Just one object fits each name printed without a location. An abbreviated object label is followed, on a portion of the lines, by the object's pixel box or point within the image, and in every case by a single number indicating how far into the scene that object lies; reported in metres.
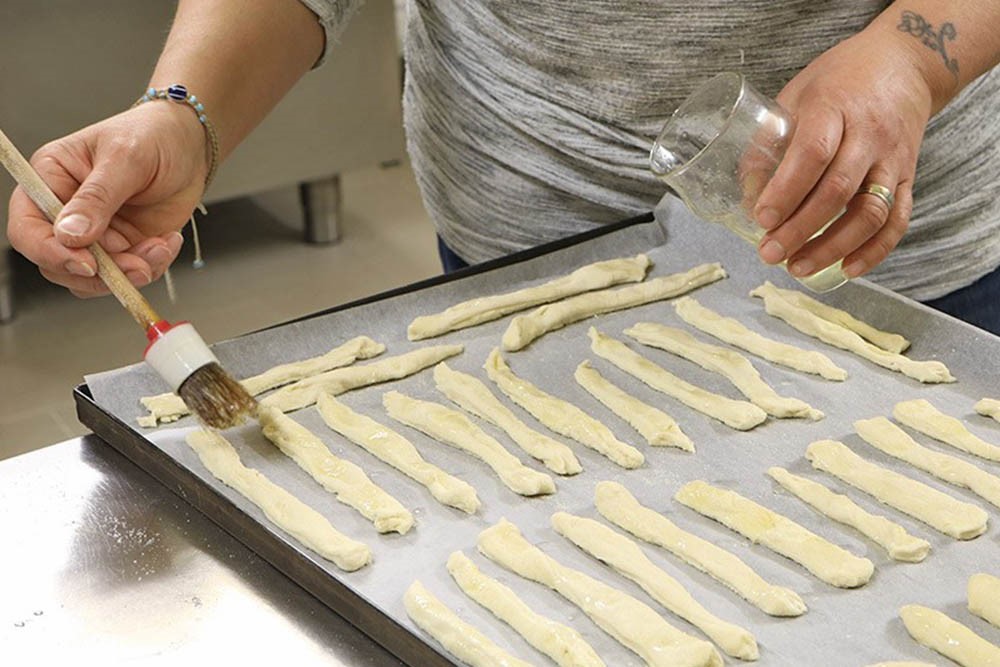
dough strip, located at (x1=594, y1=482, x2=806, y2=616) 1.23
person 1.33
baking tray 1.23
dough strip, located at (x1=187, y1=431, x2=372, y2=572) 1.26
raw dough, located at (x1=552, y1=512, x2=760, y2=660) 1.20
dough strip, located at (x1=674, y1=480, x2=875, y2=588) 1.25
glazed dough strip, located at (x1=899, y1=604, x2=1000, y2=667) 1.19
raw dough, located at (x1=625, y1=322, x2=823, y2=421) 1.40
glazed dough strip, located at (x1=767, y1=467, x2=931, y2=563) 1.27
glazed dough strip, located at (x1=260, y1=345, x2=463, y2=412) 1.41
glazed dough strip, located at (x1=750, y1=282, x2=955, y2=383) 1.43
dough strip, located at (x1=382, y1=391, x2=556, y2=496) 1.33
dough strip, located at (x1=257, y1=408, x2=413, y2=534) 1.29
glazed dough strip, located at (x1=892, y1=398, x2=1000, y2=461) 1.35
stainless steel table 1.21
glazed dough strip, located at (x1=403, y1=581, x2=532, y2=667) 1.19
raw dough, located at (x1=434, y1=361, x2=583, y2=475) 1.35
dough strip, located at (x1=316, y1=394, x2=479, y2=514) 1.31
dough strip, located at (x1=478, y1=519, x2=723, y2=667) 1.19
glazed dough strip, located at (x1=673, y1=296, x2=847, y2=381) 1.44
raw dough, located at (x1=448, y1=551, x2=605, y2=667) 1.19
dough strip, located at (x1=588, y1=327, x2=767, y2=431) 1.39
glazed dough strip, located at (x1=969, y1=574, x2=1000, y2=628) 1.22
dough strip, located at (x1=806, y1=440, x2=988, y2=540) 1.29
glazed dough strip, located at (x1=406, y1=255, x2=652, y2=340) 1.49
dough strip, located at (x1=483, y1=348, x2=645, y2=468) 1.36
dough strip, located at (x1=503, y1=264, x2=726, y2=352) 1.48
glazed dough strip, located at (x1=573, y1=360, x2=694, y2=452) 1.37
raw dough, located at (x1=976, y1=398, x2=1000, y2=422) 1.39
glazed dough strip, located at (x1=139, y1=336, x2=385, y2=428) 1.39
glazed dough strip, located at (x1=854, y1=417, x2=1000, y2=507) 1.32
